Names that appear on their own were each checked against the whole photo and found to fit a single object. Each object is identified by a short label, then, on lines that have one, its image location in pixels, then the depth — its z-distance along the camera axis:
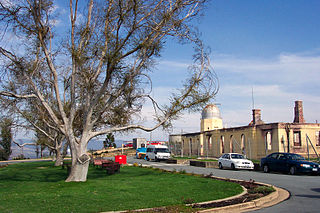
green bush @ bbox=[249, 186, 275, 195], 11.43
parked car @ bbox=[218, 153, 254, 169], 24.94
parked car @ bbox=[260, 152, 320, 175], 19.89
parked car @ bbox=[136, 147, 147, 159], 47.99
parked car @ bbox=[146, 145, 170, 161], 39.66
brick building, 34.81
